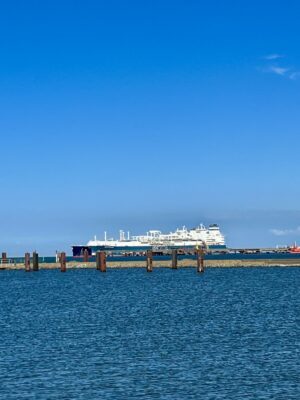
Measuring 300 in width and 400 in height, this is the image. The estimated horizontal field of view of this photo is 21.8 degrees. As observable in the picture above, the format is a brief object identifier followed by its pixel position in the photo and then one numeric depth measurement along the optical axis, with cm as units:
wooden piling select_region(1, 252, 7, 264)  15820
